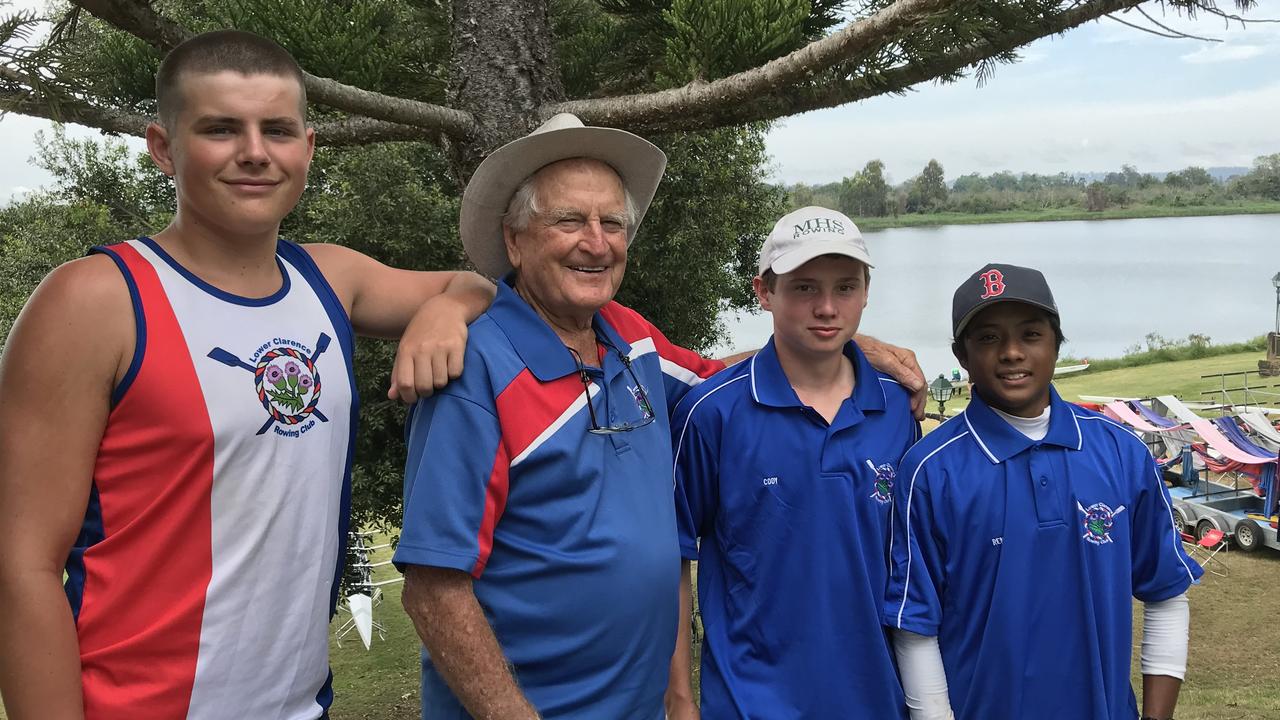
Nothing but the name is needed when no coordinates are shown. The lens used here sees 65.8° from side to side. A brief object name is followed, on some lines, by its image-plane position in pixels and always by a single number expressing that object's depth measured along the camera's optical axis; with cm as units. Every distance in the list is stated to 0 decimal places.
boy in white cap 229
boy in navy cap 221
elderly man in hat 190
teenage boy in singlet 171
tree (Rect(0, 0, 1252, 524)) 356
